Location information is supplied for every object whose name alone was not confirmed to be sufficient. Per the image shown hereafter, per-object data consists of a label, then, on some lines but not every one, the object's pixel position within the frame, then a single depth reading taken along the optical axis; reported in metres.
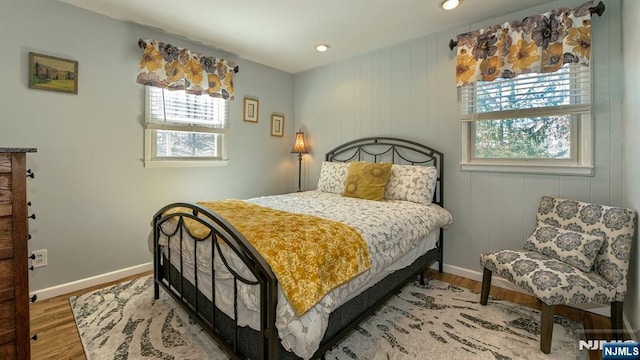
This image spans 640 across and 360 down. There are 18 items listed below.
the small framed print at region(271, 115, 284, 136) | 4.09
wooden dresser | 1.21
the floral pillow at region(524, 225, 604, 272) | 1.82
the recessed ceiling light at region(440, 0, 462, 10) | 2.33
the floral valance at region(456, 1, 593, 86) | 2.14
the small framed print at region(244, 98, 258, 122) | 3.74
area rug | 1.71
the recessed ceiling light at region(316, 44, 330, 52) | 3.28
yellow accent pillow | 2.83
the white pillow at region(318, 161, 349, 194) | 3.30
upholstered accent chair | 1.69
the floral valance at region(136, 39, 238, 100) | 2.76
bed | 1.24
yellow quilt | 1.25
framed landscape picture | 2.28
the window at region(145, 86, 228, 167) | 2.93
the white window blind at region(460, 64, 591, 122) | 2.24
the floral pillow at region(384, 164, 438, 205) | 2.71
